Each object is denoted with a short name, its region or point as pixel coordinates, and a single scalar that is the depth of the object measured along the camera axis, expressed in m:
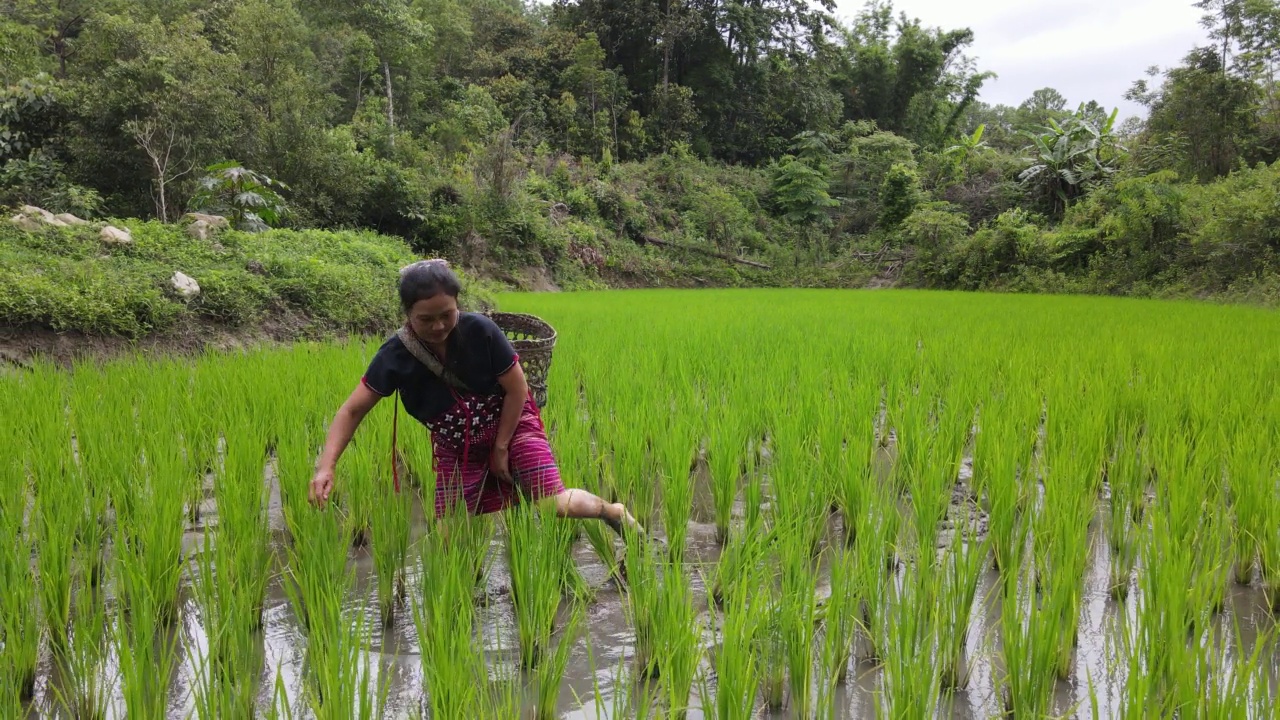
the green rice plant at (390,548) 1.52
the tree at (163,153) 8.87
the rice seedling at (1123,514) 1.60
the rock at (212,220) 6.61
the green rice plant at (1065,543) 1.27
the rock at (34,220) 5.42
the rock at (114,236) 5.47
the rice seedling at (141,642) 1.04
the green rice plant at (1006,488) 1.65
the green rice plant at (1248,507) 1.61
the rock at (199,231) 6.23
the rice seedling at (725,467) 1.98
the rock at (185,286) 5.05
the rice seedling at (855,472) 1.89
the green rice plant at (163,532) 1.45
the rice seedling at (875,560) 1.34
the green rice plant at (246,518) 1.47
